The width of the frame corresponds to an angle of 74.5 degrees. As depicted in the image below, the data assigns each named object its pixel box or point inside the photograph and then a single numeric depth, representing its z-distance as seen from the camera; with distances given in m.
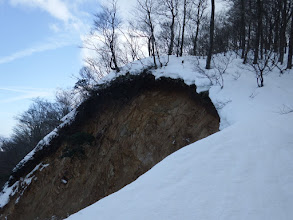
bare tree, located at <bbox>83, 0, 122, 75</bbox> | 12.64
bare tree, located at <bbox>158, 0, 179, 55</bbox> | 14.49
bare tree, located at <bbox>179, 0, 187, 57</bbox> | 15.69
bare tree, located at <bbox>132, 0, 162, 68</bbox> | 12.24
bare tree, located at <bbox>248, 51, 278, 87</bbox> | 7.57
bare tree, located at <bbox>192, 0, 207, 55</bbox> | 16.61
